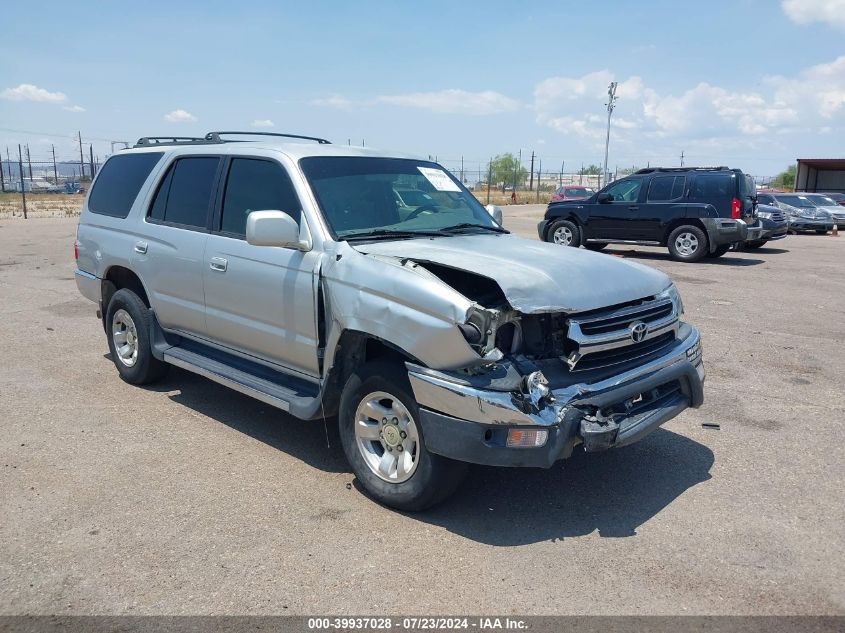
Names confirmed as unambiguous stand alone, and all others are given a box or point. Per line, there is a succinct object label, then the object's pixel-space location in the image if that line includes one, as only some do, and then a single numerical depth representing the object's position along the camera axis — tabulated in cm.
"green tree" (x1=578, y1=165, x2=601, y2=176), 9374
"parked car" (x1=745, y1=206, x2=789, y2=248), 1706
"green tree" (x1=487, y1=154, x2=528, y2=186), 7154
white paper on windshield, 537
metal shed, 4075
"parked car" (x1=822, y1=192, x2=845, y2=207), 2838
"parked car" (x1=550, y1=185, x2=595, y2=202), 3091
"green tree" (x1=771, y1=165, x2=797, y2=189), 7594
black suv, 1495
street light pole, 4600
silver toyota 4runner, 352
